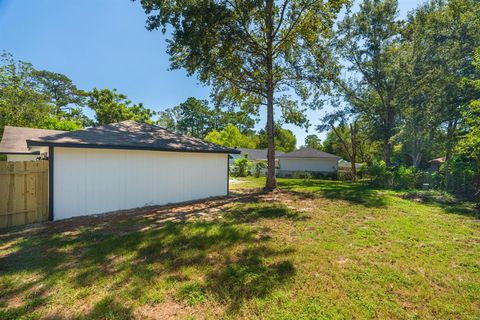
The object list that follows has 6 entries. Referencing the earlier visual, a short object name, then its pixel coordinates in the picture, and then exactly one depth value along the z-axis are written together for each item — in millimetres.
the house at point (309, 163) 30125
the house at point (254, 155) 35781
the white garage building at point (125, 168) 7262
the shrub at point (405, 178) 15461
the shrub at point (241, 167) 25953
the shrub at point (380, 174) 16375
